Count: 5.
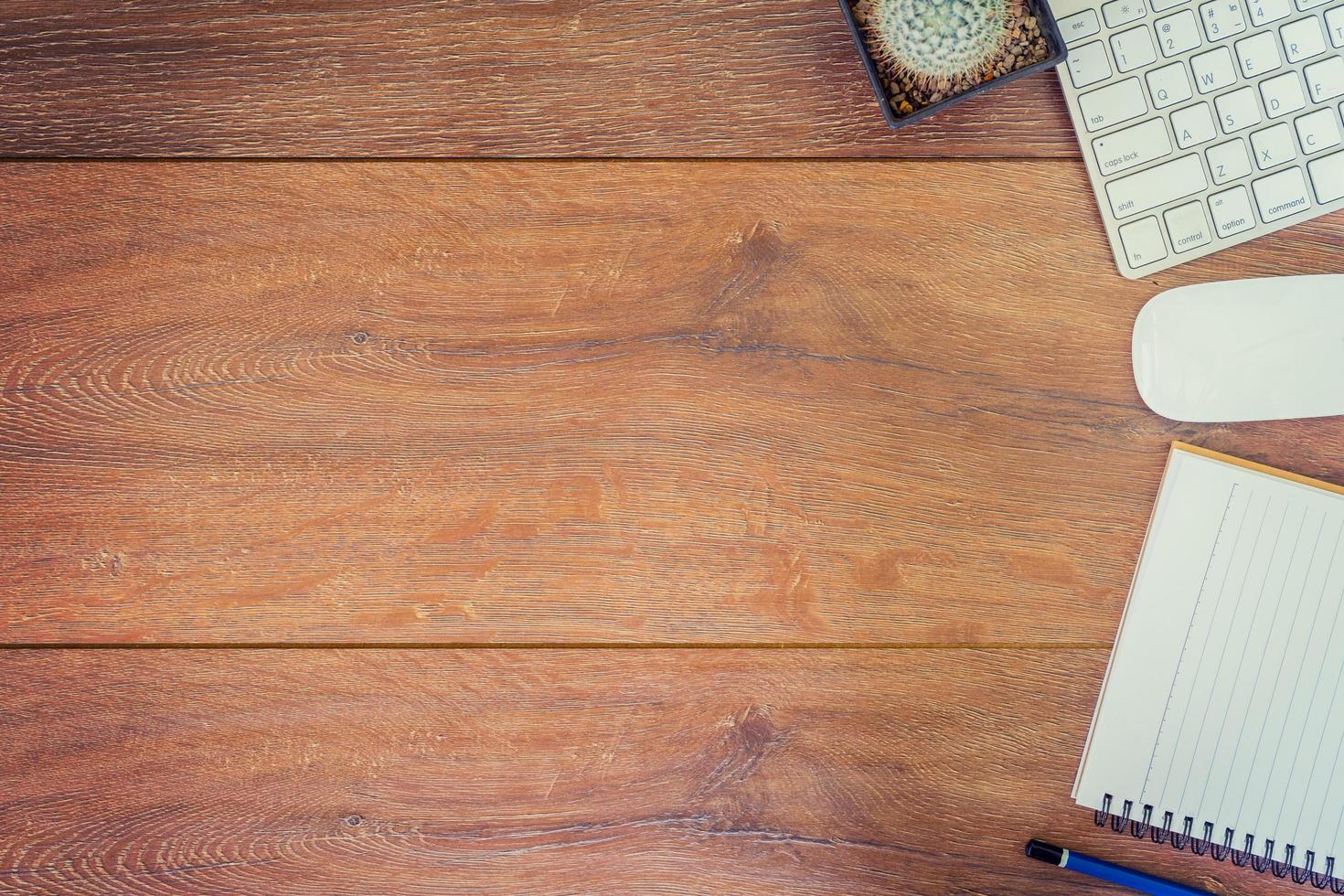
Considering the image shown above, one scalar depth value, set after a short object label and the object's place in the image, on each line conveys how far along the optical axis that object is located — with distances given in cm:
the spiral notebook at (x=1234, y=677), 60
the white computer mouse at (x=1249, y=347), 59
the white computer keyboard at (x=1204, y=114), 57
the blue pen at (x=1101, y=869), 60
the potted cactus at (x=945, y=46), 54
